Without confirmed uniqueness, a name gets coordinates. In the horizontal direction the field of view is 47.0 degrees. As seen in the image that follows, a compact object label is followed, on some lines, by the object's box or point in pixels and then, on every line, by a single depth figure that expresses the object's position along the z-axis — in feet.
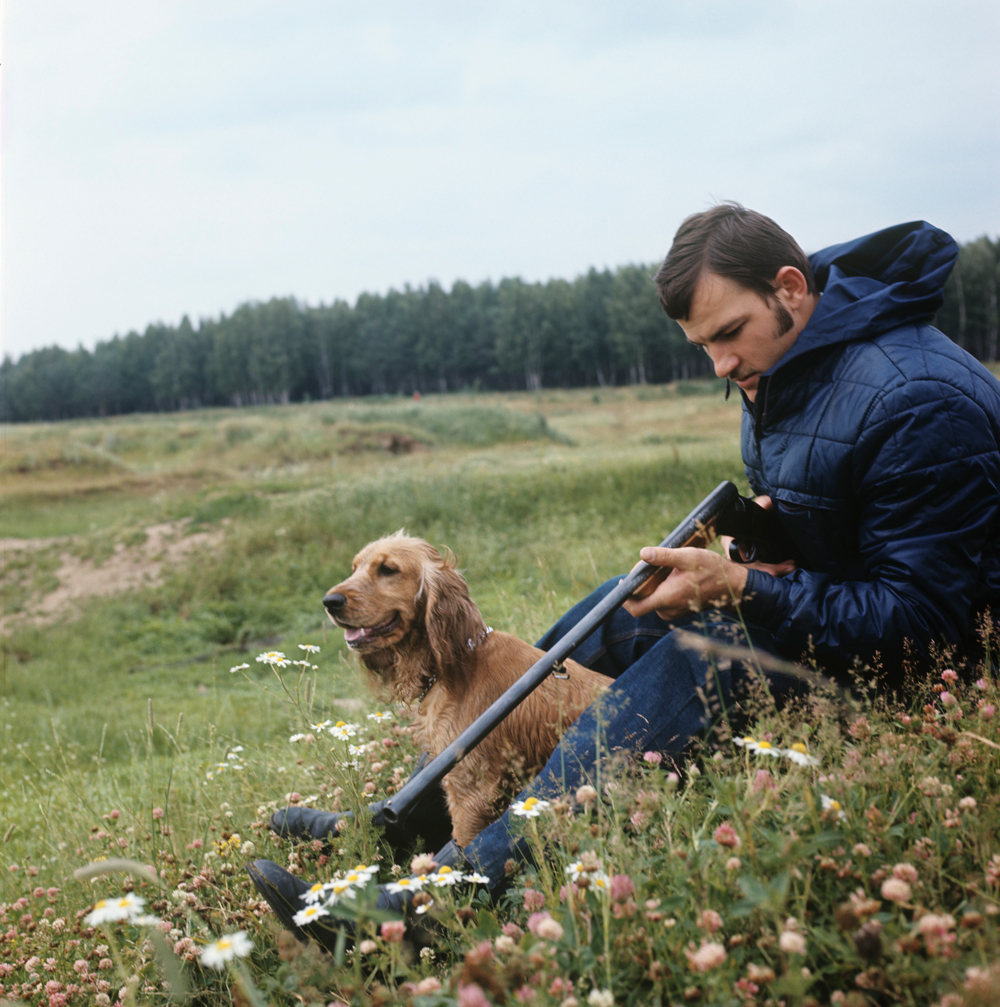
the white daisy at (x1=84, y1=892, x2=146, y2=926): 3.21
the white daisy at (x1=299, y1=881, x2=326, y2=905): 3.78
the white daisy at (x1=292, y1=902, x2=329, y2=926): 3.77
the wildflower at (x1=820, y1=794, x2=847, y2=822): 3.52
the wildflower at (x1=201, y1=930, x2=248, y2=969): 3.17
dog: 4.92
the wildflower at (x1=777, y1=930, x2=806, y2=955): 2.78
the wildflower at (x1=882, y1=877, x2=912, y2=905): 3.08
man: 4.37
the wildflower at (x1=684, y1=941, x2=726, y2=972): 2.93
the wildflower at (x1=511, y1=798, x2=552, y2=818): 3.94
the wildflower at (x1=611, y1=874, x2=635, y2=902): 3.40
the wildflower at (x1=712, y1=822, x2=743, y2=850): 3.45
